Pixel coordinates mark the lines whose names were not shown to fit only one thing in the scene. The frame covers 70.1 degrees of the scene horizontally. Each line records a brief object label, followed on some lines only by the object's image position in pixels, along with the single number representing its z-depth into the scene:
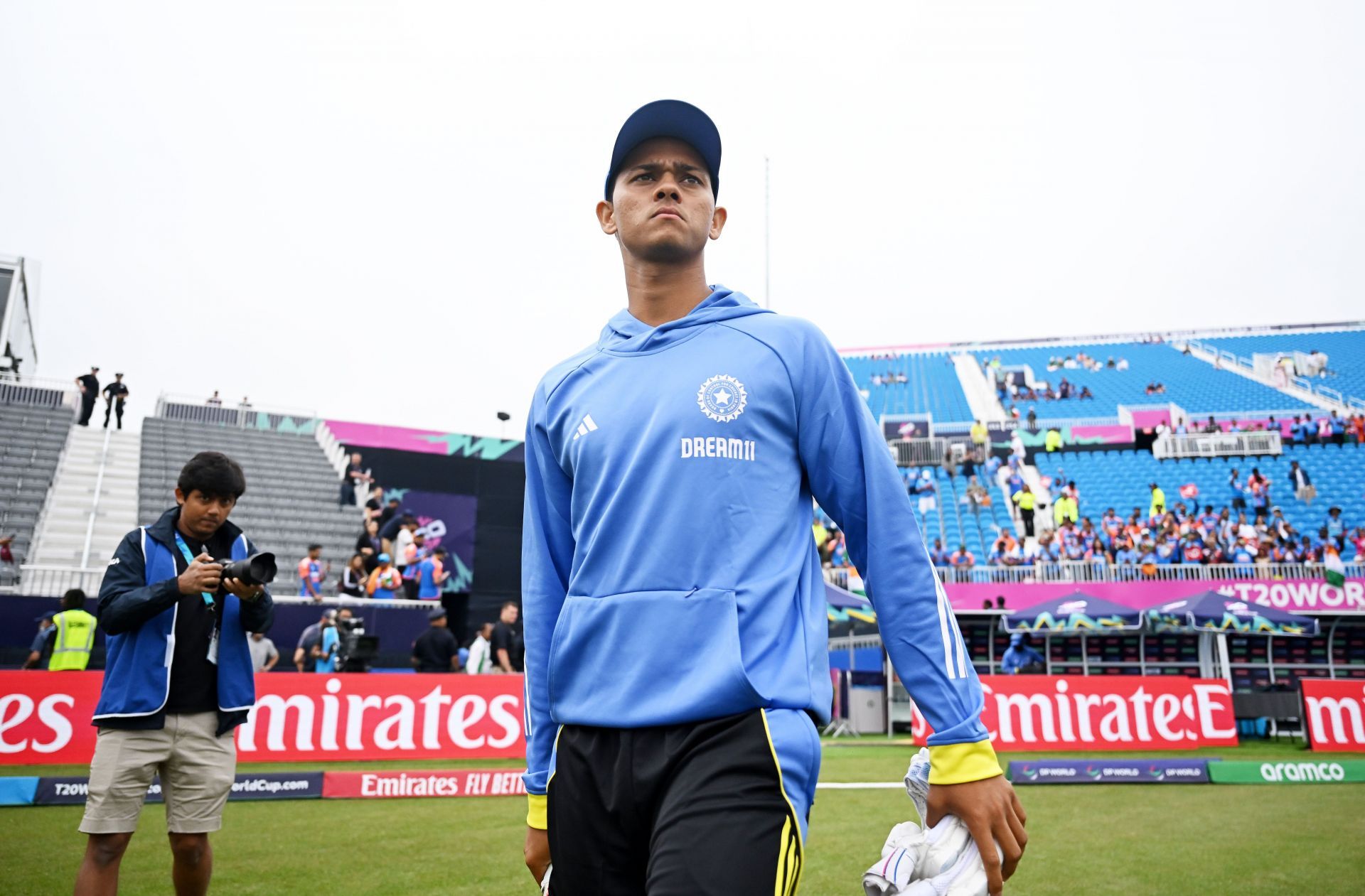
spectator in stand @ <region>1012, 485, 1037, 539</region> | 27.80
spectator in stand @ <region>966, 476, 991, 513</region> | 30.80
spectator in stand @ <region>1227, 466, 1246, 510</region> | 27.89
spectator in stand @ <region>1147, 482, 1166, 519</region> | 27.91
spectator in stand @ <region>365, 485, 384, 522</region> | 22.61
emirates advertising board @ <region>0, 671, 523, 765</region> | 10.48
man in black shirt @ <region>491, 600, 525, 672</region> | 13.52
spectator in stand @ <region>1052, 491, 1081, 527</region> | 28.11
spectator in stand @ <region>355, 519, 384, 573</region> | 20.14
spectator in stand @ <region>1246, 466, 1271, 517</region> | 27.85
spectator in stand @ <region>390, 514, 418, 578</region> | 21.81
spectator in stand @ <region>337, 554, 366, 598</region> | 19.36
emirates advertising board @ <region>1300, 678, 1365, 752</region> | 14.02
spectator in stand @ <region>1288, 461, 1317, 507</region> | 28.50
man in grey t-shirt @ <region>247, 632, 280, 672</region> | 12.79
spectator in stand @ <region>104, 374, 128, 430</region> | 25.19
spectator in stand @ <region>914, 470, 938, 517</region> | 30.61
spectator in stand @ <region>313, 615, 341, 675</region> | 14.24
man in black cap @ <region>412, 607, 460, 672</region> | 13.26
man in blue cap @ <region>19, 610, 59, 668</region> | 13.37
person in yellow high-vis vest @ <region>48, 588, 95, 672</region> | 11.97
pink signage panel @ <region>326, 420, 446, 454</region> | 25.70
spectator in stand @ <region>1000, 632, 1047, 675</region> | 18.88
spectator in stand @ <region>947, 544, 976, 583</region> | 24.20
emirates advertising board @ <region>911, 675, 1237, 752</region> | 14.00
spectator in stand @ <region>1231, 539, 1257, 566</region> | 24.08
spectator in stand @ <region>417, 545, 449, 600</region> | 20.31
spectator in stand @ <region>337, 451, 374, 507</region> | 25.17
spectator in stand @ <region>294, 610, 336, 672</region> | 14.27
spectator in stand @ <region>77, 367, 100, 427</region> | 25.28
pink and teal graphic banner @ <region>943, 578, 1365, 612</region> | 21.75
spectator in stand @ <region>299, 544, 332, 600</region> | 18.27
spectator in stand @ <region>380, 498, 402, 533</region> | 23.20
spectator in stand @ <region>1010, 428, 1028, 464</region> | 33.25
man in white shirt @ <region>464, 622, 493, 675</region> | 14.08
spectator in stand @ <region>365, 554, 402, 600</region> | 19.38
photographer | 4.18
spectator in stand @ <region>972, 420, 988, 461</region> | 33.53
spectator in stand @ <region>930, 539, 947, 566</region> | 25.83
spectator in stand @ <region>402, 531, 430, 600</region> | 20.28
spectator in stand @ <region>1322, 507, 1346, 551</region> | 25.41
